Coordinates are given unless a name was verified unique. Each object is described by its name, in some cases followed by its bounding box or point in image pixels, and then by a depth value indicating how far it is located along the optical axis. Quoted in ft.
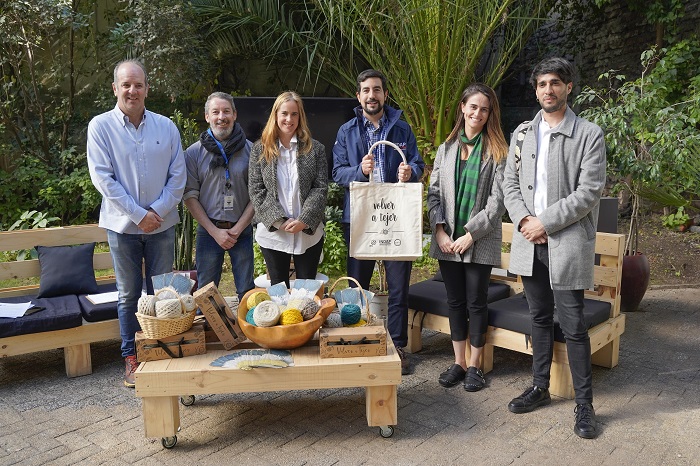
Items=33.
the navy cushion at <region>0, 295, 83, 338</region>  12.20
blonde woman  12.00
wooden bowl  10.01
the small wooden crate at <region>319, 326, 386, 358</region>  10.09
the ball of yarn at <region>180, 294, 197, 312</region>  10.25
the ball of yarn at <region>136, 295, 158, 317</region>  9.89
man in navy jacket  12.46
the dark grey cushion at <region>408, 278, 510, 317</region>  13.60
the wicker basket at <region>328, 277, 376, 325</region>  10.77
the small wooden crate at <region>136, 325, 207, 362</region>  10.01
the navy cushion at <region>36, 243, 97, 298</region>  14.02
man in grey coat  10.01
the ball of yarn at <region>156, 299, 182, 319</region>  9.80
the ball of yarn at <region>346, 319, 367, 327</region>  10.65
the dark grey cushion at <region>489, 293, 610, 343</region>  12.03
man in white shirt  11.75
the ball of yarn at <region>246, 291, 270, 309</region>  10.43
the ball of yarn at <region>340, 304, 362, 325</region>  10.63
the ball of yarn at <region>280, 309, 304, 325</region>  10.06
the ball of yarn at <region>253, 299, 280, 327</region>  9.96
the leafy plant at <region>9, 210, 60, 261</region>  21.45
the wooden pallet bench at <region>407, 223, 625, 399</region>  11.87
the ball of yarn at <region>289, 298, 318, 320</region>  10.18
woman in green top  11.52
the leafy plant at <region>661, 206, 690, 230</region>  27.32
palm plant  21.45
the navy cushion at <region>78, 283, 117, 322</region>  13.09
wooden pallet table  9.69
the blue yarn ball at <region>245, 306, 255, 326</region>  10.11
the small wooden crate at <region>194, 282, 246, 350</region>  10.16
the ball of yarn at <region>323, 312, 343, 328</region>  10.57
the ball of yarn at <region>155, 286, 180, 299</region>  10.10
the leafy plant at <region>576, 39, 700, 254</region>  16.63
